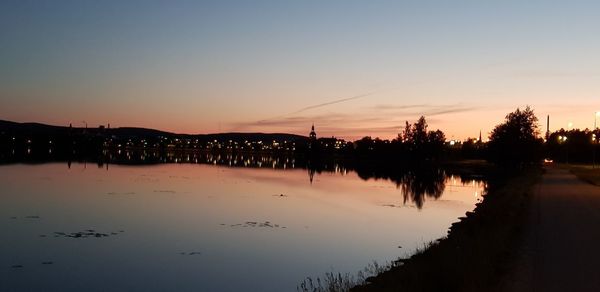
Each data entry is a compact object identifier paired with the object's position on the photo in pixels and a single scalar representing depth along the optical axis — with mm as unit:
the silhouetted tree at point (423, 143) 181250
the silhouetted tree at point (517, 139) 76062
